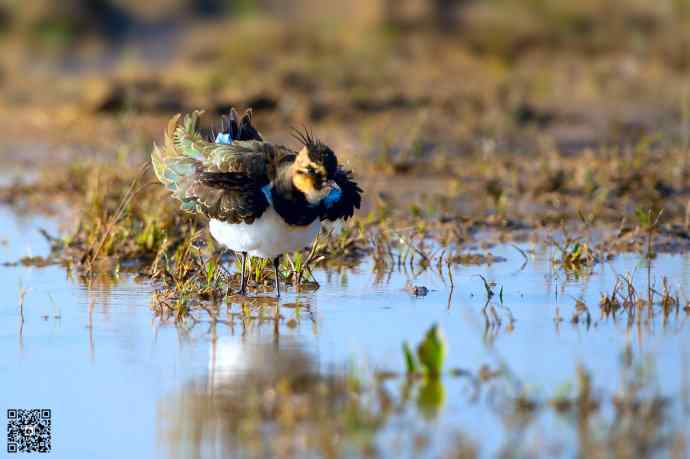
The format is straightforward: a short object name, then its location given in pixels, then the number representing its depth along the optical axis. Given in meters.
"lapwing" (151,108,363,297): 12.66
